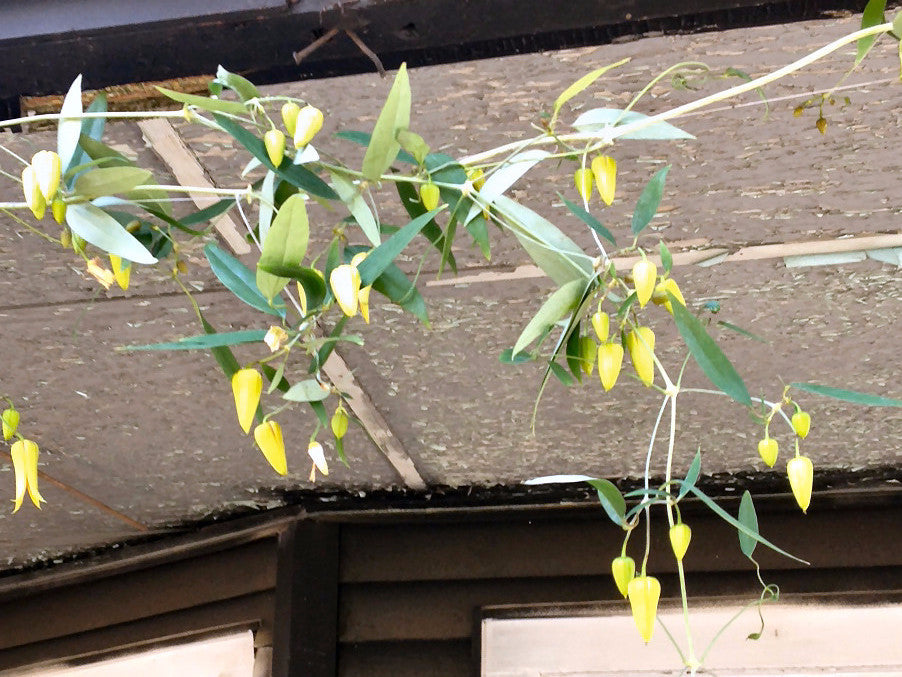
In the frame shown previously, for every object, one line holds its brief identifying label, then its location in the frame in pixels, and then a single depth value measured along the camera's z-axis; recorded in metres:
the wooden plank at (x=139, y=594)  1.95
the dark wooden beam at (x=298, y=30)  0.78
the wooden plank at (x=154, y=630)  1.91
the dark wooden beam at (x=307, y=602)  1.76
